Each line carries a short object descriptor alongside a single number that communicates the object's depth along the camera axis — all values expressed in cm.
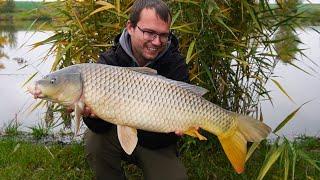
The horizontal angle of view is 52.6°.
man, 145
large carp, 119
